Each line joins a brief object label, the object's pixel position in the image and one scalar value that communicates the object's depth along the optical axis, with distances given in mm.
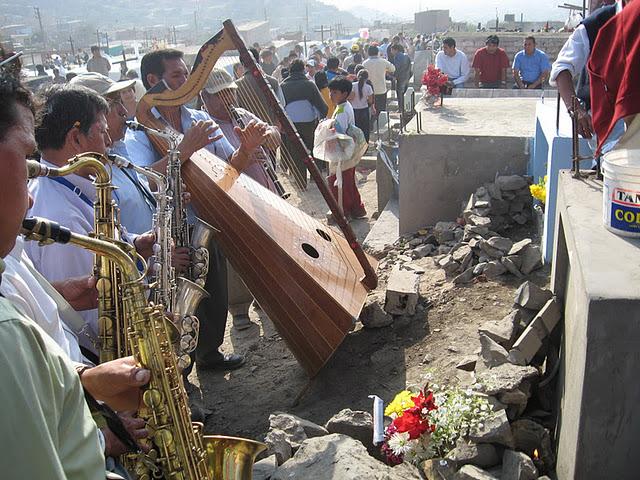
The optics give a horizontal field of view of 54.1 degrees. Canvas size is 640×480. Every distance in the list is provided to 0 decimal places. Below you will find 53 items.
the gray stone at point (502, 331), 3213
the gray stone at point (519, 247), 4668
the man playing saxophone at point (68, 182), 2824
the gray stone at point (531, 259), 4547
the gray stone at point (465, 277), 4863
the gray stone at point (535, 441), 2678
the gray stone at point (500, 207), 5890
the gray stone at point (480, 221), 5523
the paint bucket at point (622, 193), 2410
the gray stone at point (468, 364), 3516
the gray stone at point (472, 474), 2477
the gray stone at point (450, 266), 5147
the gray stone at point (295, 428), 3092
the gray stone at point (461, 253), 5133
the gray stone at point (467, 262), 5062
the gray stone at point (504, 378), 2811
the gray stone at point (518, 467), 2457
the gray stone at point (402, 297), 4664
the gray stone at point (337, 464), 2604
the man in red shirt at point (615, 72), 3100
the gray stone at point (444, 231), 6051
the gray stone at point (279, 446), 2941
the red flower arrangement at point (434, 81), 8672
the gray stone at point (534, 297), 3262
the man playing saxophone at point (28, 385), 1059
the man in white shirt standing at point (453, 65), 11852
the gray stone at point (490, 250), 4906
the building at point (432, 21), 46875
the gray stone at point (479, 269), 4828
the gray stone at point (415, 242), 6496
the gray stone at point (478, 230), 5453
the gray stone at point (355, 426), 3115
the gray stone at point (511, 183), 5953
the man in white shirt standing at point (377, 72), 13445
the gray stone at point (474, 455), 2613
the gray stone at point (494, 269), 4688
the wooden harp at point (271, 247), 3844
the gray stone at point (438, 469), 2625
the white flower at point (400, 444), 2848
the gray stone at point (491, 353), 3092
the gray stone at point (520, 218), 5836
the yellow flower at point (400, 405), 2977
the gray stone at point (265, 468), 2797
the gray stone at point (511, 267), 4594
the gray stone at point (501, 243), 4926
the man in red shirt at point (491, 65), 11594
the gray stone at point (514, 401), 2807
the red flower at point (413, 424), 2803
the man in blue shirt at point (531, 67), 11172
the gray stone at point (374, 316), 4648
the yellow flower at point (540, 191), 5105
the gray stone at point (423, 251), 6023
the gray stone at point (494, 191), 5965
